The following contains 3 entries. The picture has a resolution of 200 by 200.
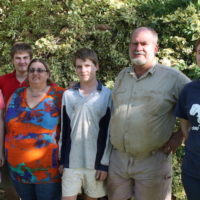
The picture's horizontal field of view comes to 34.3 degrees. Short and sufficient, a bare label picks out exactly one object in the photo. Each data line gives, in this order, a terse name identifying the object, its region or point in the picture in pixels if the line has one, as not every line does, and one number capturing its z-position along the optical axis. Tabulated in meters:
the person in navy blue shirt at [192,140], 2.41
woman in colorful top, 3.06
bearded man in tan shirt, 2.85
